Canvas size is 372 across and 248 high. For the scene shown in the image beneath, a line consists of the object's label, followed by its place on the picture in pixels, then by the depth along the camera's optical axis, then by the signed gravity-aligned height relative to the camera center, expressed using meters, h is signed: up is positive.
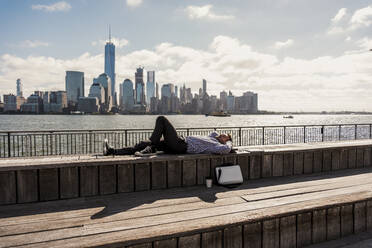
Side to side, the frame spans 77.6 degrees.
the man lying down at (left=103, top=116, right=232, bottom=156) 4.13 -0.54
